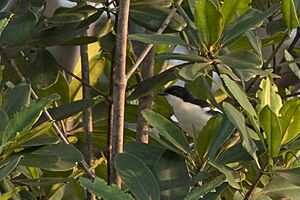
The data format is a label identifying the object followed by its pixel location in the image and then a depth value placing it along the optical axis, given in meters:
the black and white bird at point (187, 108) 9.07
